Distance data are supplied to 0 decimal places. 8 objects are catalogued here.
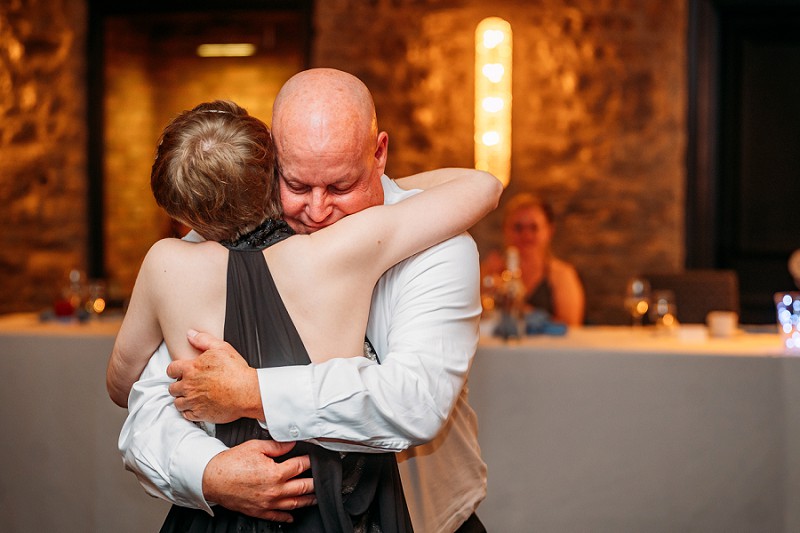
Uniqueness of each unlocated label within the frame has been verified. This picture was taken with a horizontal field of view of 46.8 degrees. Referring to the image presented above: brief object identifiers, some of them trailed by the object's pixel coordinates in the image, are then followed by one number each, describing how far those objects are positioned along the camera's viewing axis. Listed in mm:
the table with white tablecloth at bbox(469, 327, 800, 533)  3238
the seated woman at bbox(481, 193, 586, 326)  5129
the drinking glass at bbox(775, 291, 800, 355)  3348
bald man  1438
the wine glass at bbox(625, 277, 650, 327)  4004
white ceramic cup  3752
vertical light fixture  5035
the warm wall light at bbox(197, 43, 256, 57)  6496
